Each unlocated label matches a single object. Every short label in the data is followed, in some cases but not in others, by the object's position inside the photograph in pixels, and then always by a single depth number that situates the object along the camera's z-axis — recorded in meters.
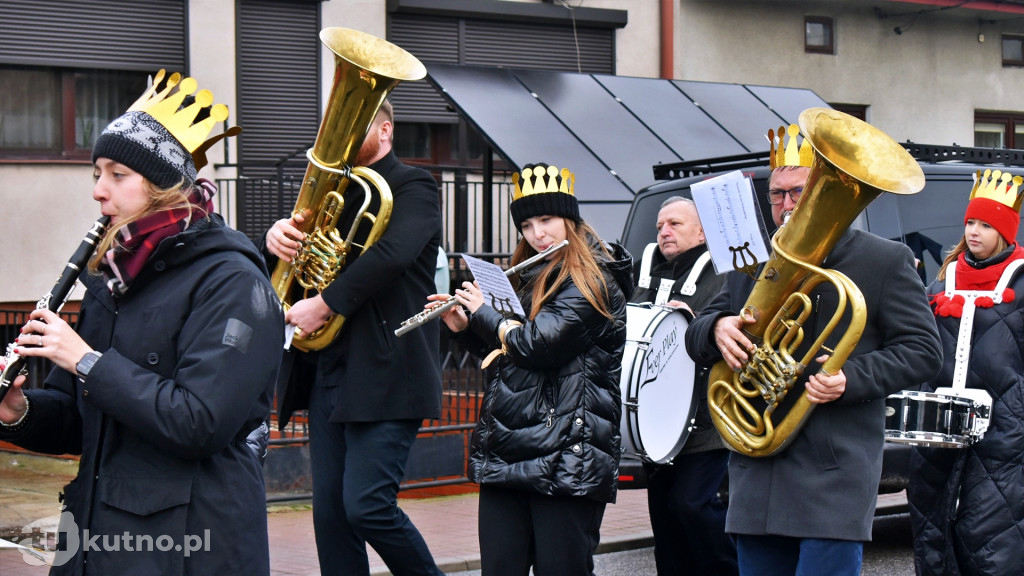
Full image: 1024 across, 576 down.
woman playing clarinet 2.92
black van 6.90
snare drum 5.03
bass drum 5.63
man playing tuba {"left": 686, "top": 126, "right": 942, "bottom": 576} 3.97
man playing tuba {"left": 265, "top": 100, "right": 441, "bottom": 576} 4.97
